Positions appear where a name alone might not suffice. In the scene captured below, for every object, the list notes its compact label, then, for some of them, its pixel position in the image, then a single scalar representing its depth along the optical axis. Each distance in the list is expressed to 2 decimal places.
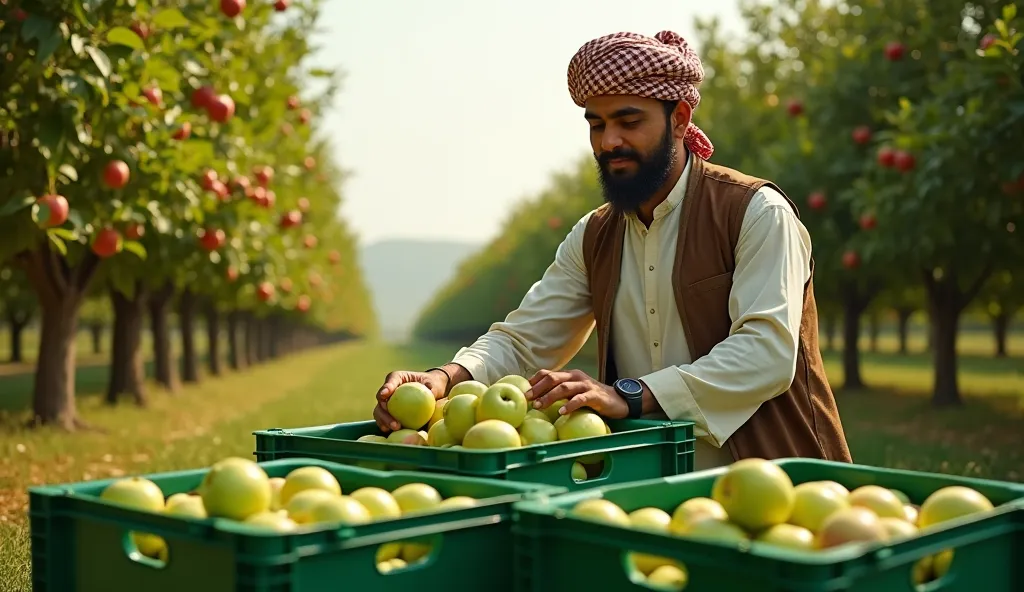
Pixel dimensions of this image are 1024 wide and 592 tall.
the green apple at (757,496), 2.69
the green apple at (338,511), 2.69
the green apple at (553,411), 3.96
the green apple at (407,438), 3.85
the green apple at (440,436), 3.81
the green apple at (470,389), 3.92
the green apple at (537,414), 3.87
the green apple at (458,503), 2.72
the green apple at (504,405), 3.69
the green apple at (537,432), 3.66
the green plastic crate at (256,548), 2.38
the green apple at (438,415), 4.19
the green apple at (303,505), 2.75
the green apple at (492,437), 3.44
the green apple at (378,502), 2.81
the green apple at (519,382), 3.98
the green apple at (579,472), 3.62
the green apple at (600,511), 2.67
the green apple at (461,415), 3.76
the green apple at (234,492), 2.73
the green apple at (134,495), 2.88
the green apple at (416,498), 2.88
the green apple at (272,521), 2.62
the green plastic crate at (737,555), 2.18
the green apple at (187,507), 2.72
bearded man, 4.18
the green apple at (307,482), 2.99
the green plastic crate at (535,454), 3.19
